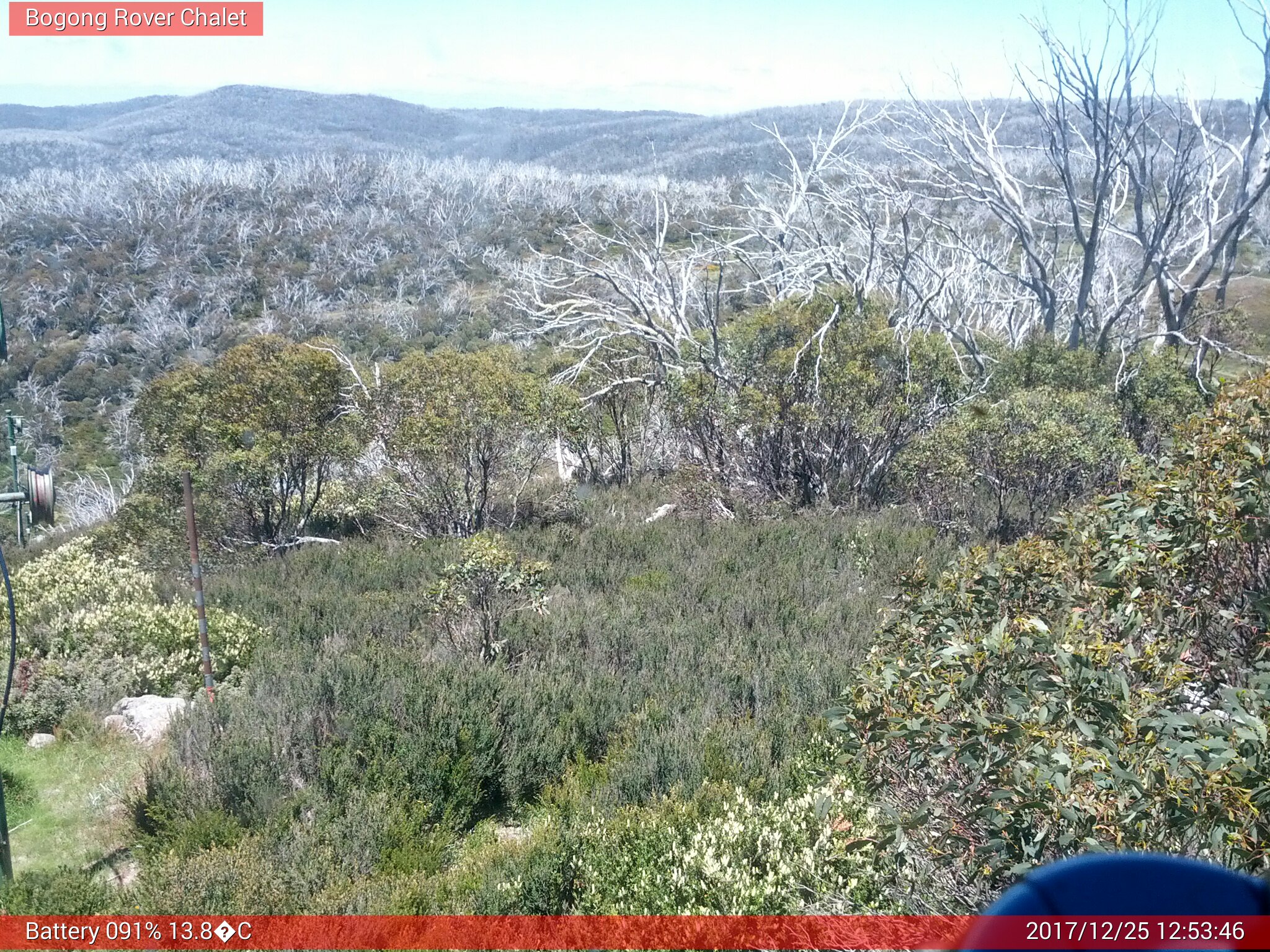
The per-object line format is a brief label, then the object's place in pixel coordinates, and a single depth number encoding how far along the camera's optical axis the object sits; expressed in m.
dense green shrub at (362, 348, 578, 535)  10.34
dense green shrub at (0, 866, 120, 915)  3.50
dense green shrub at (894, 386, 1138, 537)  8.84
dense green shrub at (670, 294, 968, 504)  10.41
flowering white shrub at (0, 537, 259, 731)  5.94
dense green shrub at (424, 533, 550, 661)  6.56
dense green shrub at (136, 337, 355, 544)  10.57
